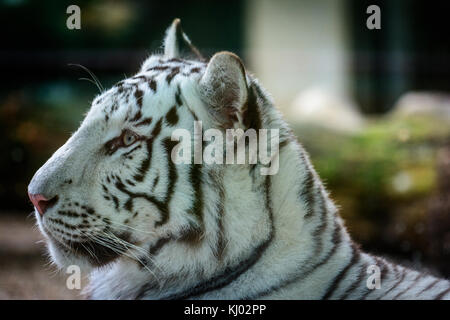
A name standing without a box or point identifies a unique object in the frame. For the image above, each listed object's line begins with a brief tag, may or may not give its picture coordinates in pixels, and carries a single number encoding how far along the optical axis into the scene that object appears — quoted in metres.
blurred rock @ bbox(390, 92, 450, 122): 5.89
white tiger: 2.35
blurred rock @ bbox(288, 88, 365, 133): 6.04
